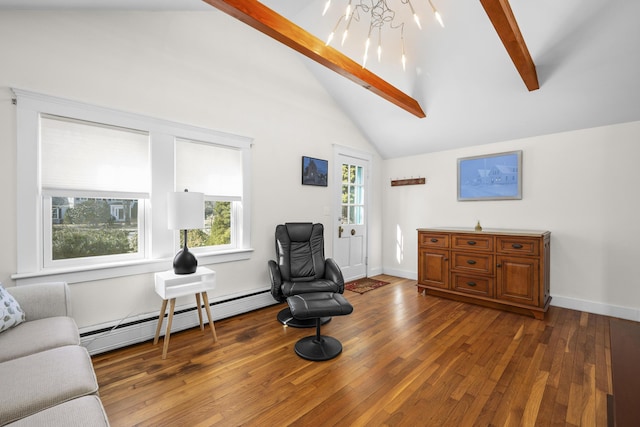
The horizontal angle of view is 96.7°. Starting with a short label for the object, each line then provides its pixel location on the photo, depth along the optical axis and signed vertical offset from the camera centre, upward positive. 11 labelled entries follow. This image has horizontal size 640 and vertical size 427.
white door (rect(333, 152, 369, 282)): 4.47 -0.07
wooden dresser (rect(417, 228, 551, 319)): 3.17 -0.68
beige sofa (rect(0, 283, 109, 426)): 1.06 -0.72
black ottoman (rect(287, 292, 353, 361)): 2.27 -0.81
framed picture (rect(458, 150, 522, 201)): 3.78 +0.49
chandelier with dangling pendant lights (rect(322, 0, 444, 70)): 2.86 +1.99
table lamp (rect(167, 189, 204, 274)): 2.45 -0.04
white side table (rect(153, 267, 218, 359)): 2.39 -0.65
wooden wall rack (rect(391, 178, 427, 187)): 4.70 +0.52
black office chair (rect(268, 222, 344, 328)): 2.93 -0.64
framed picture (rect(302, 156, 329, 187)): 3.94 +0.59
